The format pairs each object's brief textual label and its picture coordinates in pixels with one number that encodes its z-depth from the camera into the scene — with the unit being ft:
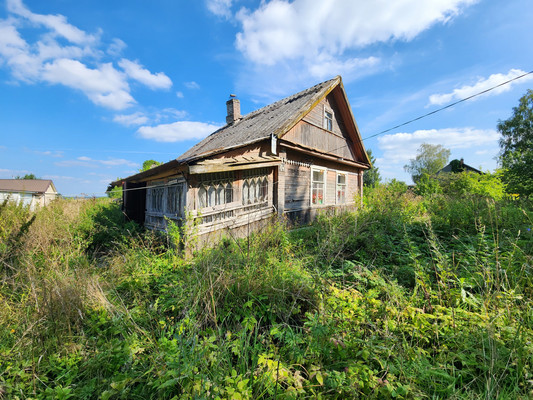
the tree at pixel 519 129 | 64.95
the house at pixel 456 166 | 105.91
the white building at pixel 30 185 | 93.90
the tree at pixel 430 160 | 120.67
